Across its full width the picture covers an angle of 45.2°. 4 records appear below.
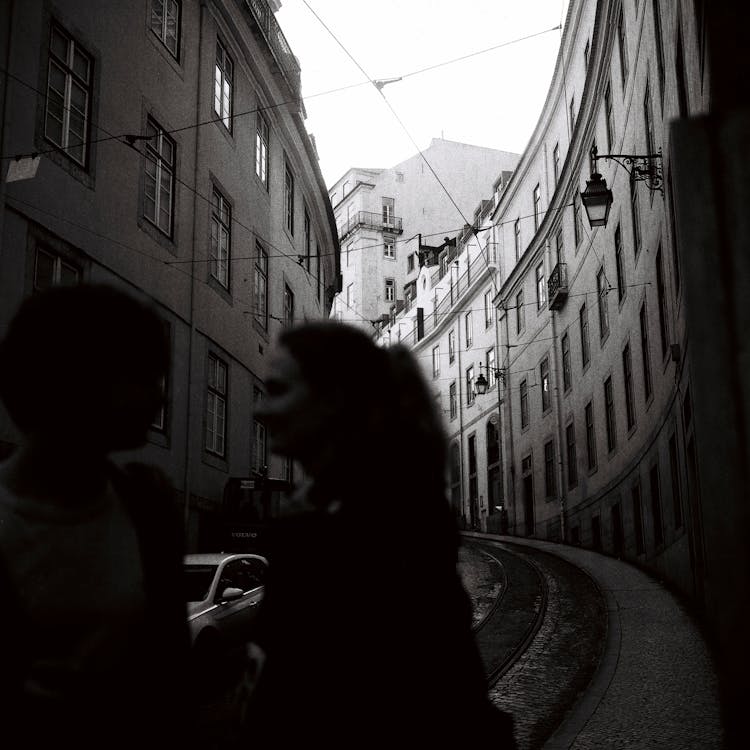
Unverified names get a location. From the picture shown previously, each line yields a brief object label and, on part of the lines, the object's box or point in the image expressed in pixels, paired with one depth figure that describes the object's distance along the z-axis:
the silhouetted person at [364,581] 1.62
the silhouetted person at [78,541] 1.60
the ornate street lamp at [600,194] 14.38
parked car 9.62
